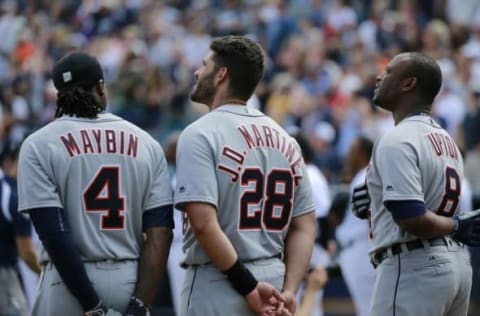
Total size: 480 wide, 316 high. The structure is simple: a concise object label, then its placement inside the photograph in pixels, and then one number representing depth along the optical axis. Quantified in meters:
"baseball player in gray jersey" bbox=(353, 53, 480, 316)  12.20
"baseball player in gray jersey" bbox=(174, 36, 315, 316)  11.59
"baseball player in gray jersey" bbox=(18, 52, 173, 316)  11.55
